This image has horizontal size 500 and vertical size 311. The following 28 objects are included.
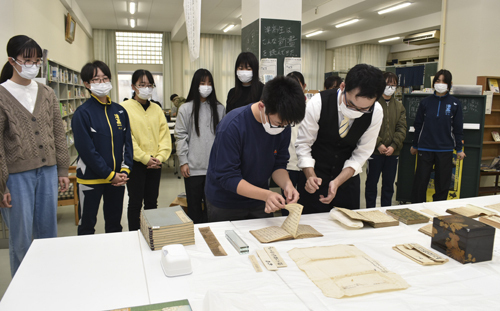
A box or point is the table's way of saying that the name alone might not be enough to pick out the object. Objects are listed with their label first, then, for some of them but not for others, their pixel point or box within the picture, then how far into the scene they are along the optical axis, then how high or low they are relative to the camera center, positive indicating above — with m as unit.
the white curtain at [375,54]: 12.23 +1.95
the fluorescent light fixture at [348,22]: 9.23 +2.32
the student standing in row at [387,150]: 3.78 -0.39
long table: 1.07 -0.57
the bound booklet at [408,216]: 1.78 -0.52
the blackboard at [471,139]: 4.05 -0.30
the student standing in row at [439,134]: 3.72 -0.22
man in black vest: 1.97 -0.20
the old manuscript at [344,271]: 1.15 -0.55
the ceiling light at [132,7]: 8.40 +2.42
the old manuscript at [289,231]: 1.54 -0.53
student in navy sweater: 1.48 -0.22
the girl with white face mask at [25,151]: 1.92 -0.24
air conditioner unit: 8.33 +1.77
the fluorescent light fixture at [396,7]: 7.74 +2.29
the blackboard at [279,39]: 4.16 +0.83
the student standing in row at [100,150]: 2.30 -0.28
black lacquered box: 1.37 -0.49
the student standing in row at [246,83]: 2.70 +0.20
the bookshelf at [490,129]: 4.78 -0.21
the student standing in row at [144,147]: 2.74 -0.31
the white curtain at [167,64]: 12.03 +1.47
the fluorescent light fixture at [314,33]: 10.79 +2.37
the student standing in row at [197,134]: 2.71 -0.19
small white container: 1.22 -0.52
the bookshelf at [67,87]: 5.91 +0.37
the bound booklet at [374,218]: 1.73 -0.52
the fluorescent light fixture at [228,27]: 10.69 +2.46
